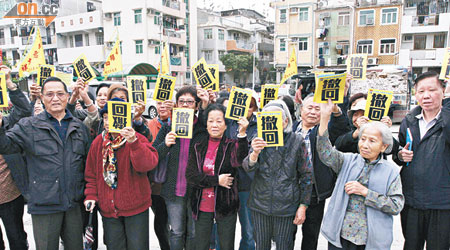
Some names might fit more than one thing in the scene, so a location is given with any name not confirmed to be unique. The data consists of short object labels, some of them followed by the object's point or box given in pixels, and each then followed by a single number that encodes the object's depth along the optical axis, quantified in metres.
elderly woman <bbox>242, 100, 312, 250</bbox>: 2.55
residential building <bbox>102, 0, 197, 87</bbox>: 24.39
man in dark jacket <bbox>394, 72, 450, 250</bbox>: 2.44
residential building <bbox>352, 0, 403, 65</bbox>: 21.81
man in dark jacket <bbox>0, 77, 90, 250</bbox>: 2.53
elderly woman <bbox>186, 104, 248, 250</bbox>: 2.68
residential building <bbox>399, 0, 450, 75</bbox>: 20.72
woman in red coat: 2.60
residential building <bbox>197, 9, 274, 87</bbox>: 32.03
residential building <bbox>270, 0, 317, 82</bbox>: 24.56
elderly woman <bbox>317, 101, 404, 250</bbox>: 2.23
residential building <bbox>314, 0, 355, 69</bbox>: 23.17
